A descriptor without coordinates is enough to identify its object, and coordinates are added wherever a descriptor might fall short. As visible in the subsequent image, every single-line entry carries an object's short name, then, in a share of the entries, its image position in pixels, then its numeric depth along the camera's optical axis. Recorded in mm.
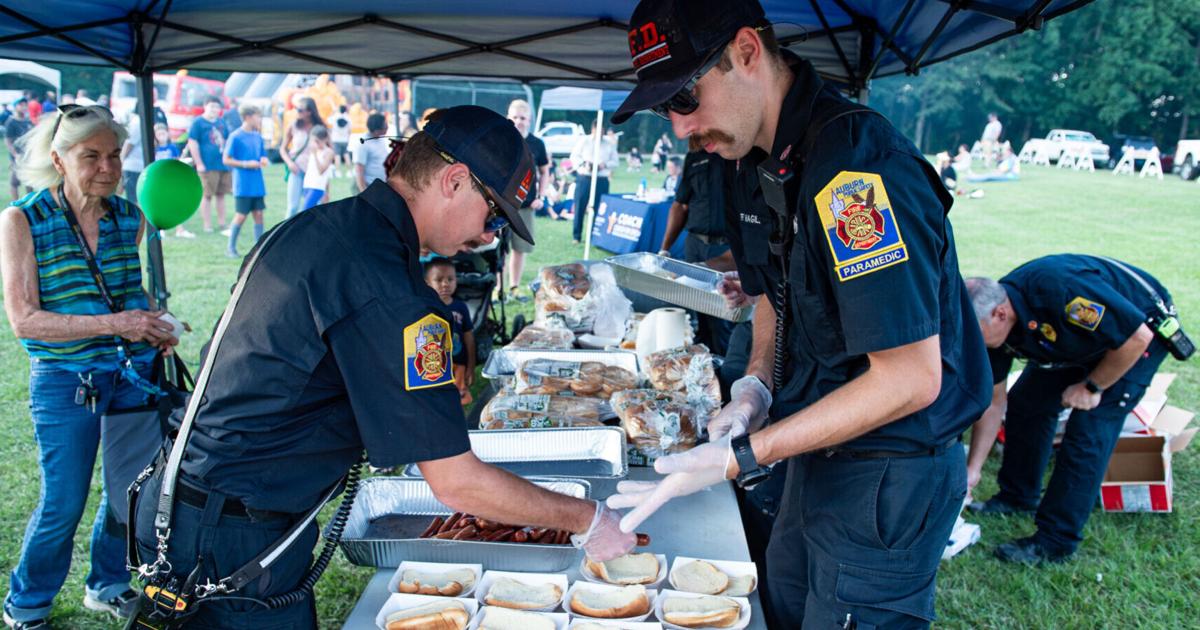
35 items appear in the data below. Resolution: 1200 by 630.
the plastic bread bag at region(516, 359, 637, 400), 3311
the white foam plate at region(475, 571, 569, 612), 1866
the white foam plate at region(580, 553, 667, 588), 1896
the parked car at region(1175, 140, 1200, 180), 28297
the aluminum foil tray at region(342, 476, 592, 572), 1952
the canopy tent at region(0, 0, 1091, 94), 3428
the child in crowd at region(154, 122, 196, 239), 13109
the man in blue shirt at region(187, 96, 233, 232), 11133
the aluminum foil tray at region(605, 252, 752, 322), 3725
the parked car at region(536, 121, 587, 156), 25484
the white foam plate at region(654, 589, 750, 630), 1725
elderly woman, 2895
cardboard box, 4348
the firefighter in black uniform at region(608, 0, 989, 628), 1466
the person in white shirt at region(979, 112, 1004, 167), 29683
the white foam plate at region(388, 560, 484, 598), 1929
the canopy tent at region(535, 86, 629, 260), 11602
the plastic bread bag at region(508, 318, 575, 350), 4039
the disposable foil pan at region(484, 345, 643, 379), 3674
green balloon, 3604
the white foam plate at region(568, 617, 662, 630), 1688
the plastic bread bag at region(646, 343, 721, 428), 3004
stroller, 6406
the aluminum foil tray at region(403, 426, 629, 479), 2738
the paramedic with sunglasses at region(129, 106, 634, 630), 1496
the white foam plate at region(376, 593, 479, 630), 1768
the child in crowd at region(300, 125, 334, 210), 10773
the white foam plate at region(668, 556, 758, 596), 1936
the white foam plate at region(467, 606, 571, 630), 1725
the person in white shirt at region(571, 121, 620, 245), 13695
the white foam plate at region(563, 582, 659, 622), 1760
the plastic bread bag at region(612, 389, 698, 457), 2701
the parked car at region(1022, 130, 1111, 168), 32862
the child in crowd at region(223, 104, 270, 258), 10477
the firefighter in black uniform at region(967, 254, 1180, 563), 3457
